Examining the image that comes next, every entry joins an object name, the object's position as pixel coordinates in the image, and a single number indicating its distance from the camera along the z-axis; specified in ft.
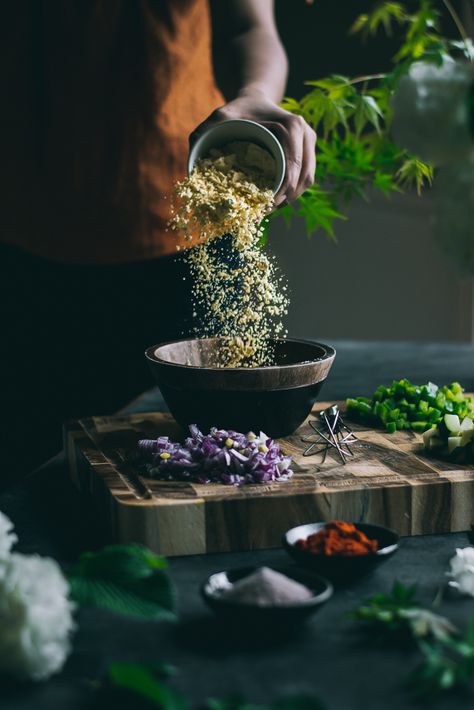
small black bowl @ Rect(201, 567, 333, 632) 3.31
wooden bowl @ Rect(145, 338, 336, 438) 5.25
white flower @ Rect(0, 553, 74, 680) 3.06
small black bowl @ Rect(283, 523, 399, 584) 3.78
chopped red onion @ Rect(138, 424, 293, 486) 4.72
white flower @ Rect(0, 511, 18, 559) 3.31
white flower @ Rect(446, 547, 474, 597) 3.81
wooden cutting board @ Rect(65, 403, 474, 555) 4.41
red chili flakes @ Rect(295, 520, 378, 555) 3.86
